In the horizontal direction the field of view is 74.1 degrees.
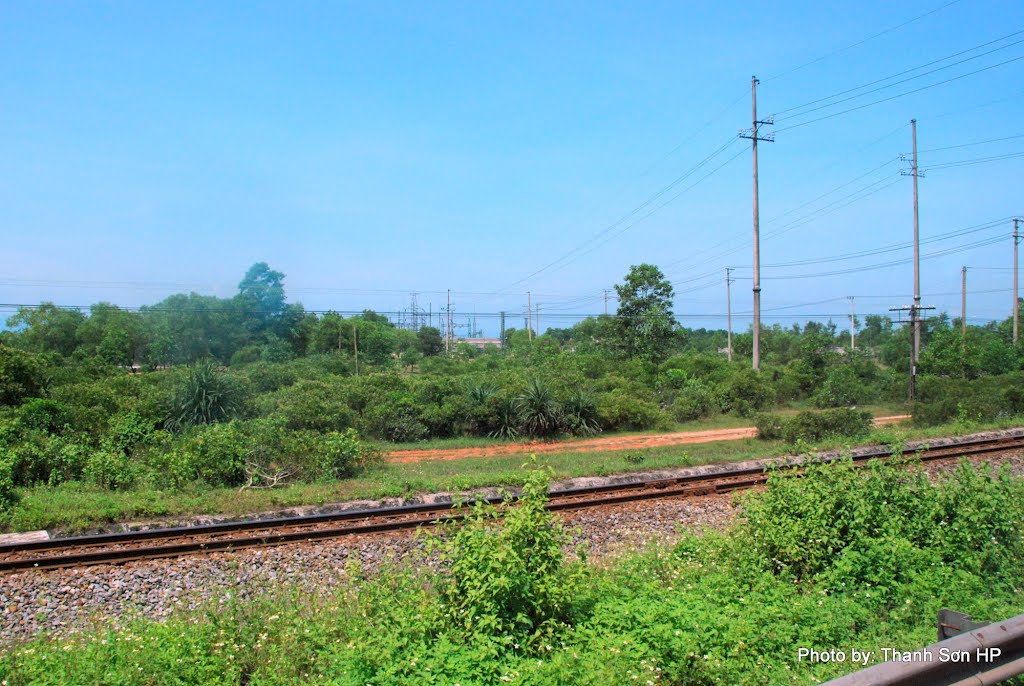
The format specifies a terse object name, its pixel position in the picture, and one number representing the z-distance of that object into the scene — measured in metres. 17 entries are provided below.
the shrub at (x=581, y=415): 21.28
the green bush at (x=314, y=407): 17.86
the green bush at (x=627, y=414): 22.06
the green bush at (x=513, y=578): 5.13
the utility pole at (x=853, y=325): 60.66
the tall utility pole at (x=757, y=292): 28.78
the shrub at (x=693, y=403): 25.20
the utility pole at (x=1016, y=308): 43.56
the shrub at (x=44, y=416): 15.70
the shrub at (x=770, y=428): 19.81
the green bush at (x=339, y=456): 14.57
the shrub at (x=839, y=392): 27.89
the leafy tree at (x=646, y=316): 35.06
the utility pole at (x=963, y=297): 44.99
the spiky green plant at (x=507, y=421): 20.79
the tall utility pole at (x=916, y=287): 29.31
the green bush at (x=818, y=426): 18.89
